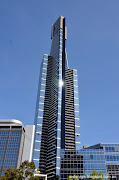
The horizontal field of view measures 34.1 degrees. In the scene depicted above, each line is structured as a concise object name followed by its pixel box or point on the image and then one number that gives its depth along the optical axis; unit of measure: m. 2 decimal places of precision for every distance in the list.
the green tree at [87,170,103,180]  62.17
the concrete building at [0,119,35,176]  99.81
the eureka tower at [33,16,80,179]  145.25
